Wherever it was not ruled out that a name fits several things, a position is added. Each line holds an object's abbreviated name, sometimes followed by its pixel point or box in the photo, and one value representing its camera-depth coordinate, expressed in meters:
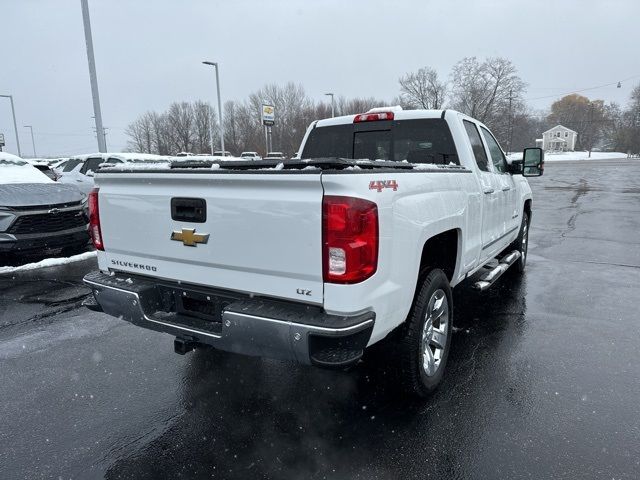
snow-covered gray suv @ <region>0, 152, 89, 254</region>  6.71
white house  109.62
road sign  34.03
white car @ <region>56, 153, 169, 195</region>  12.84
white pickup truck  2.33
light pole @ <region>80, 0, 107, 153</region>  14.04
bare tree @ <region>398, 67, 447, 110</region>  60.78
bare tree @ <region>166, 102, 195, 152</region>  78.75
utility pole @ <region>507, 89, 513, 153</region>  56.92
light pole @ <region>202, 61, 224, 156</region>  29.98
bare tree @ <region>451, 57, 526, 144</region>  57.69
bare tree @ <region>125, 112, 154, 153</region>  84.50
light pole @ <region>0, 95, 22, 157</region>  48.19
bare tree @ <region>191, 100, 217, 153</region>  77.50
